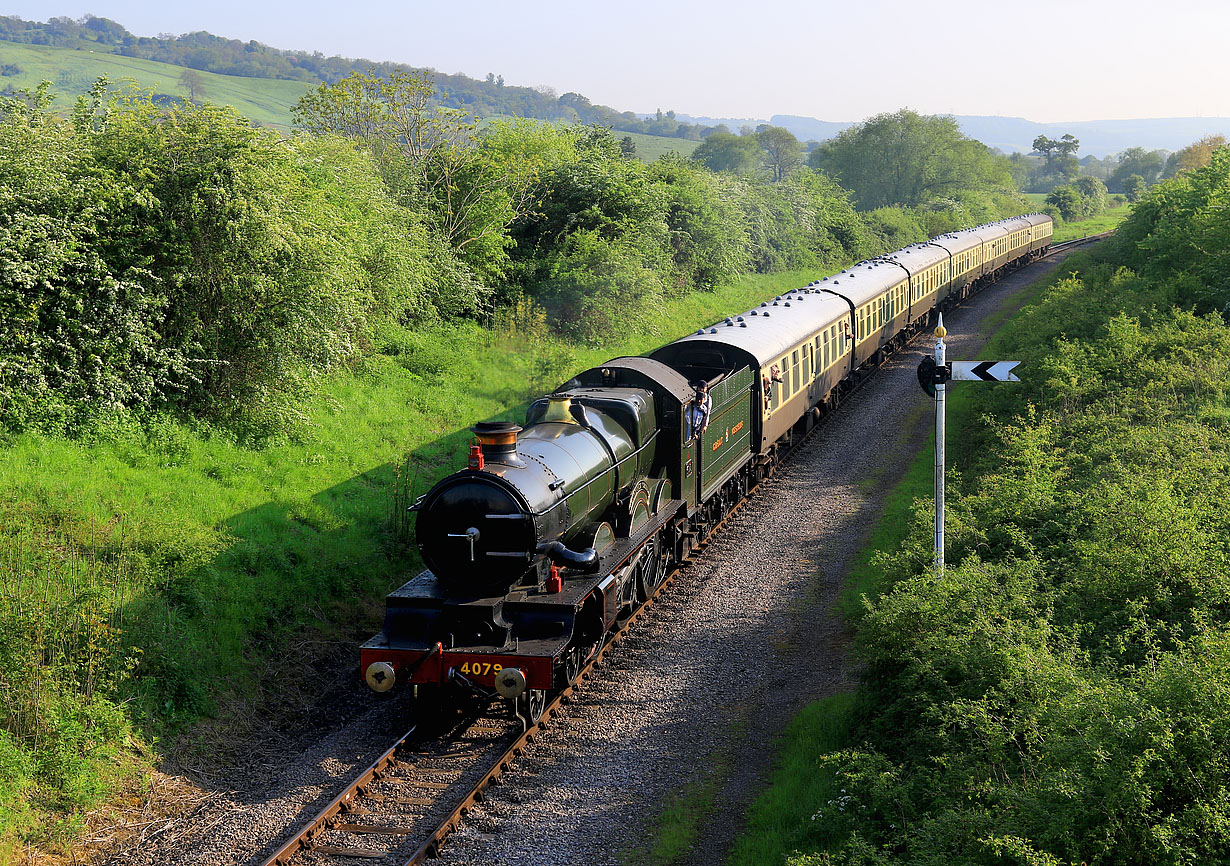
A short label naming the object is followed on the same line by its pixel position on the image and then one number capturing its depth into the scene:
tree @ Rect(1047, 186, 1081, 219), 99.61
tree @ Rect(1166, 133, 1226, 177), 92.38
